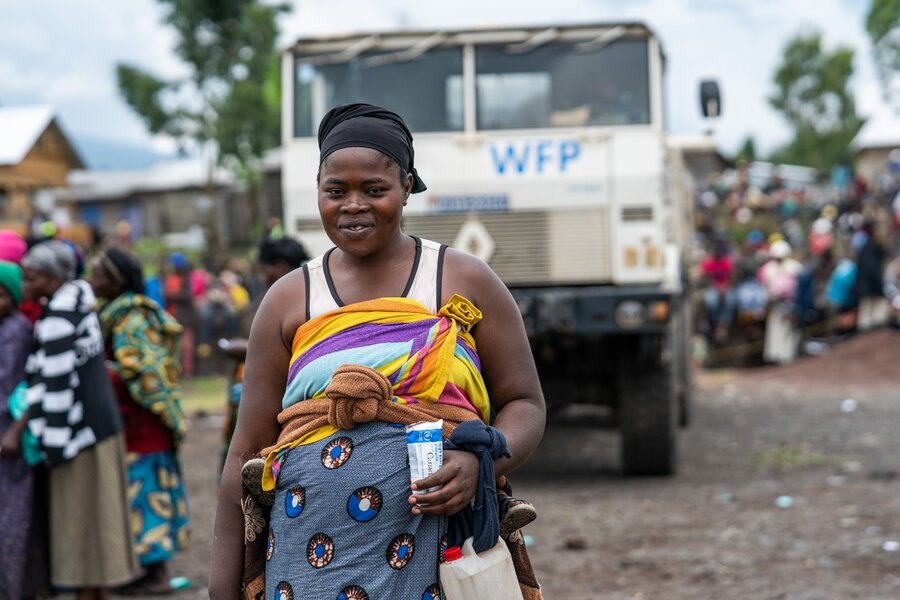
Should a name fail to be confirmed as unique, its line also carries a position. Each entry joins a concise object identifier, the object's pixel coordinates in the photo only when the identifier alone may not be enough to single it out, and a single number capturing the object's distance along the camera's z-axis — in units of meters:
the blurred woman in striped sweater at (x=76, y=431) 5.00
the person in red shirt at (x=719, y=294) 19.19
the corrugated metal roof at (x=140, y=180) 43.16
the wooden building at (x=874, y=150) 36.16
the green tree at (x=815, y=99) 51.09
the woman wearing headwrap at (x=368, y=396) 2.28
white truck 8.30
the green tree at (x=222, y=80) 30.34
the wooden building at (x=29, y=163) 20.68
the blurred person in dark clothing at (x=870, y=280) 17.42
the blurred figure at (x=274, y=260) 5.52
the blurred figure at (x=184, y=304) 18.42
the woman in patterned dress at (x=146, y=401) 5.75
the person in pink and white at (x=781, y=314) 18.28
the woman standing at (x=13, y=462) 5.03
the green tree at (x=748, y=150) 61.76
